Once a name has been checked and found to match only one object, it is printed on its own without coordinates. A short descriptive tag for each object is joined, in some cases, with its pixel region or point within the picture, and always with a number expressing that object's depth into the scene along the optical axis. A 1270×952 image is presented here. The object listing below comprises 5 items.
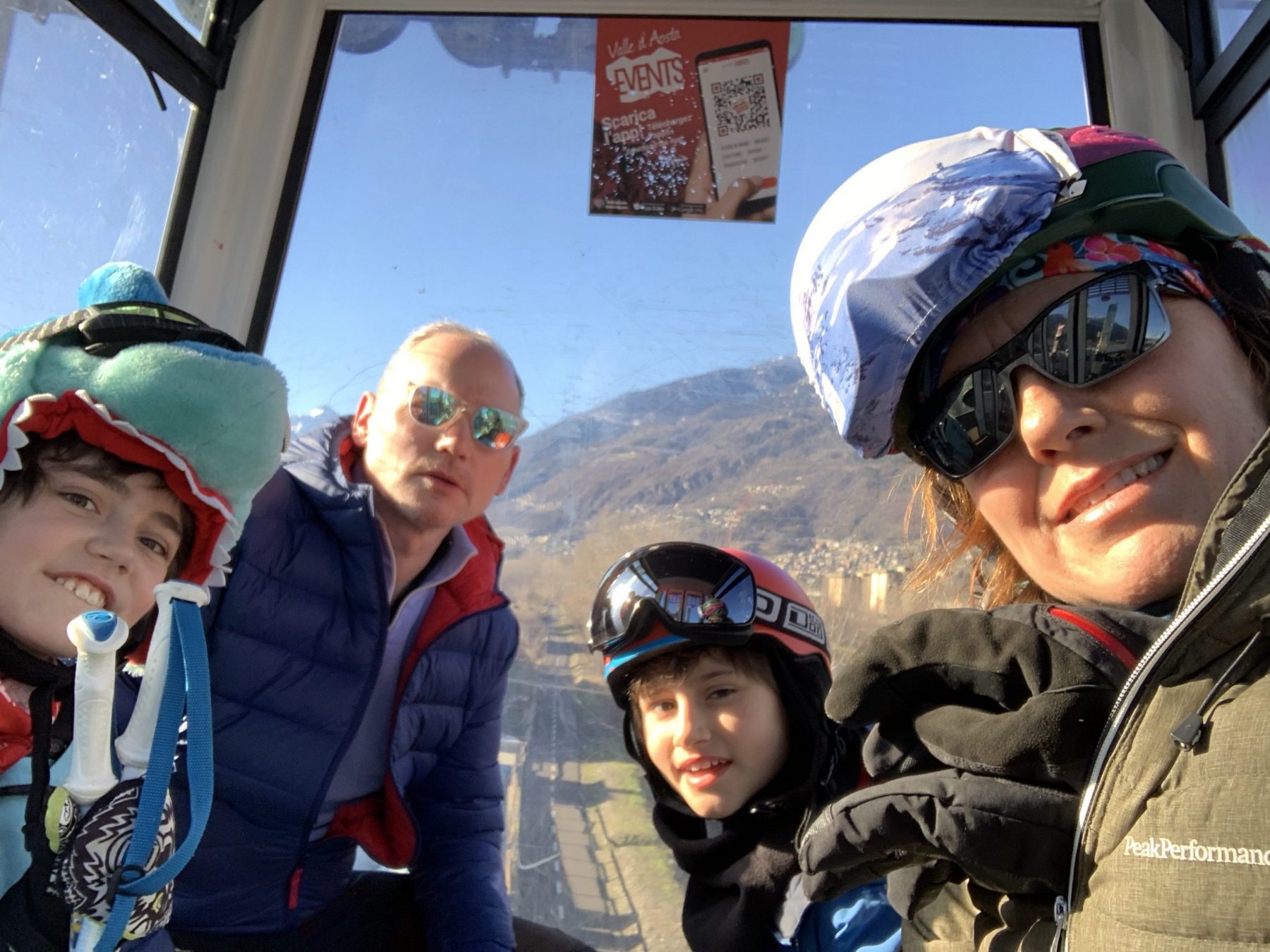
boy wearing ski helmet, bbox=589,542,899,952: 1.39
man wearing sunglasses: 1.71
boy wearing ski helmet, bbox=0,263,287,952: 1.03
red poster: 2.12
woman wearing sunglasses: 0.68
